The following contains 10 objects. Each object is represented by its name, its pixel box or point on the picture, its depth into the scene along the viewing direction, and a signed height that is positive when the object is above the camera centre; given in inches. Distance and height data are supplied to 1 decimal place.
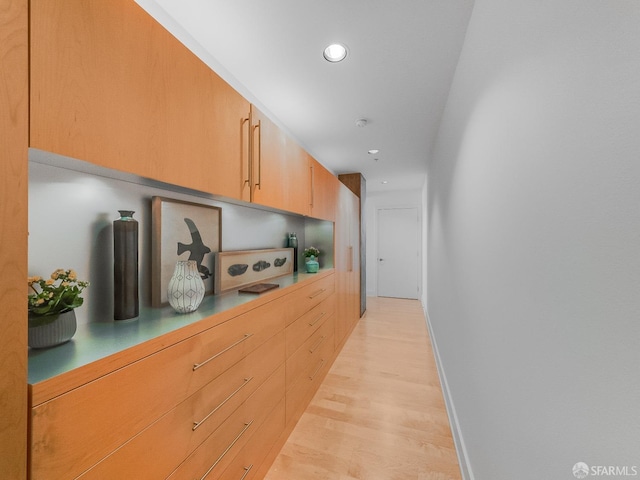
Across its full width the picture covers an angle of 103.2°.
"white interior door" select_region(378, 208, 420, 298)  232.5 -10.5
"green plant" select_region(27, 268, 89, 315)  27.7 -6.3
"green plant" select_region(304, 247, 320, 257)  107.0 -4.9
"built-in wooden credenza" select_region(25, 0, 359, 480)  24.4 -12.5
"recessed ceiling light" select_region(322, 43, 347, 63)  61.1 +46.7
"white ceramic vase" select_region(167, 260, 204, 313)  42.7 -8.3
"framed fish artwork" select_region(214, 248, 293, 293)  62.4 -7.7
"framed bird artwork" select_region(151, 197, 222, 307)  48.1 +0.3
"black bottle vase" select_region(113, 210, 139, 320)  39.8 -4.3
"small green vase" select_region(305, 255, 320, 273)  99.7 -10.0
